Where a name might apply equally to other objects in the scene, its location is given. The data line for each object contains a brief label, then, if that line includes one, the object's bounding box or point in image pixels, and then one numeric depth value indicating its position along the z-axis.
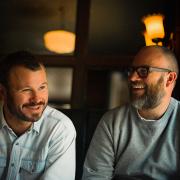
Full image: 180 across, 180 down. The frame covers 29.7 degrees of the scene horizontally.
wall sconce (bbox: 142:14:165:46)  2.43
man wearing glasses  1.77
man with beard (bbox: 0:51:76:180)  1.65
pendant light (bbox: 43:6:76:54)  2.61
